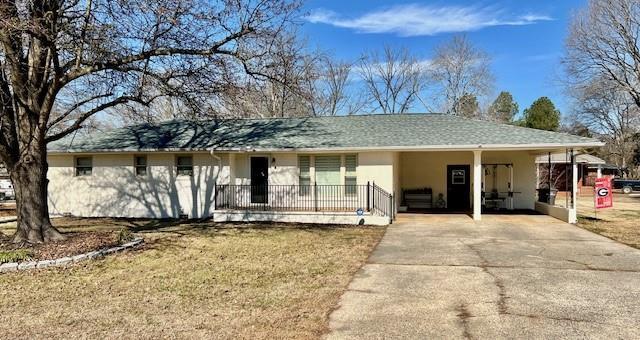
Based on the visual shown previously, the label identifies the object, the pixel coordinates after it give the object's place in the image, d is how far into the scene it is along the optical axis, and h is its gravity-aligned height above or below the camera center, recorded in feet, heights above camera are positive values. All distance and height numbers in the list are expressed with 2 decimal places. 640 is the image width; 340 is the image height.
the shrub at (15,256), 26.35 -4.49
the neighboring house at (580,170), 102.74 +1.47
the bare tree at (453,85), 141.08 +27.51
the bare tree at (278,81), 37.17 +7.90
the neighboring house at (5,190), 90.07 -2.47
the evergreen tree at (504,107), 168.28 +25.25
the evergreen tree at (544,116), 147.43 +18.96
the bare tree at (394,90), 135.85 +24.97
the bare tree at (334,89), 128.57 +24.18
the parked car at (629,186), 117.70 -2.85
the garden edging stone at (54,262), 25.77 -4.86
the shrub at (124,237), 33.58 -4.46
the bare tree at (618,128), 161.99 +17.76
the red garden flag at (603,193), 50.85 -2.00
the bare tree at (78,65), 28.53 +7.78
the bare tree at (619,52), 97.50 +26.72
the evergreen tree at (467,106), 141.38 +21.36
